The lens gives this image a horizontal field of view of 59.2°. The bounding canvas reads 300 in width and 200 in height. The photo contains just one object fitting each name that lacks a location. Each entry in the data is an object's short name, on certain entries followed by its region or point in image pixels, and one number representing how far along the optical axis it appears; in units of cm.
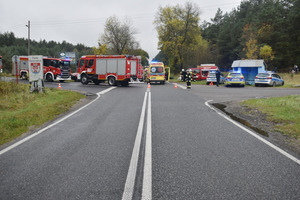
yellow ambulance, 3150
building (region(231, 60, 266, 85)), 3036
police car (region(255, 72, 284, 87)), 2680
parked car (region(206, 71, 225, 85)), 2951
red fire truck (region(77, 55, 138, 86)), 2564
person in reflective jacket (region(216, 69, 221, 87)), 2783
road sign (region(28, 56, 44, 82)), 1672
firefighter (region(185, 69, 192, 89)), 2320
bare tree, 6266
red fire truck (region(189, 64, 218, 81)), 3951
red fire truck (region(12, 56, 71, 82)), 3183
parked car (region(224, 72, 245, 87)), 2616
